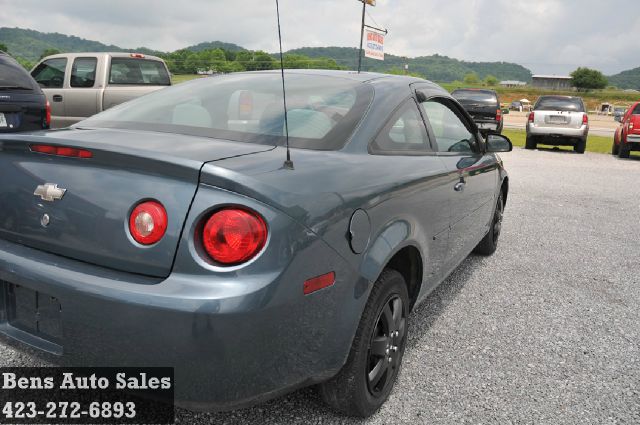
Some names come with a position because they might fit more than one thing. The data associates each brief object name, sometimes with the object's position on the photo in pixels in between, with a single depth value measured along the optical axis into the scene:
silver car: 15.10
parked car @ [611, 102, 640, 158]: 13.97
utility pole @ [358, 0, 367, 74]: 17.97
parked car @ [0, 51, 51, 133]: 6.04
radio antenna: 1.84
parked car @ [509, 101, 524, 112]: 75.95
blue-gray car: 1.61
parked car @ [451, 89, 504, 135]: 17.45
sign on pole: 18.16
